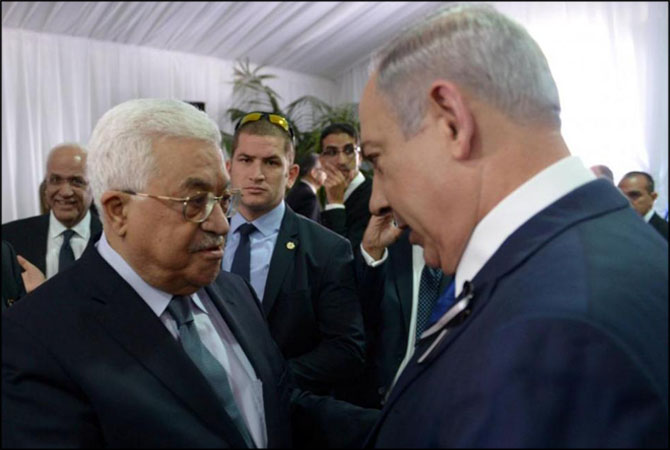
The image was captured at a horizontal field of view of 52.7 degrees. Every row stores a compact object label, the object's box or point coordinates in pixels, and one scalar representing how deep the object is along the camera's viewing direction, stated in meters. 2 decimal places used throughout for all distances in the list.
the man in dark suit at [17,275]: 1.96
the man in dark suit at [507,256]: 0.75
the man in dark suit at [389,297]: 2.17
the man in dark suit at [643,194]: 3.60
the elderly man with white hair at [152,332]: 1.12
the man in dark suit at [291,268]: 2.14
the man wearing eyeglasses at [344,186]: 2.95
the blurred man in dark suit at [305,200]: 3.10
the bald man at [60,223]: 3.06
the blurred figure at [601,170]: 2.66
